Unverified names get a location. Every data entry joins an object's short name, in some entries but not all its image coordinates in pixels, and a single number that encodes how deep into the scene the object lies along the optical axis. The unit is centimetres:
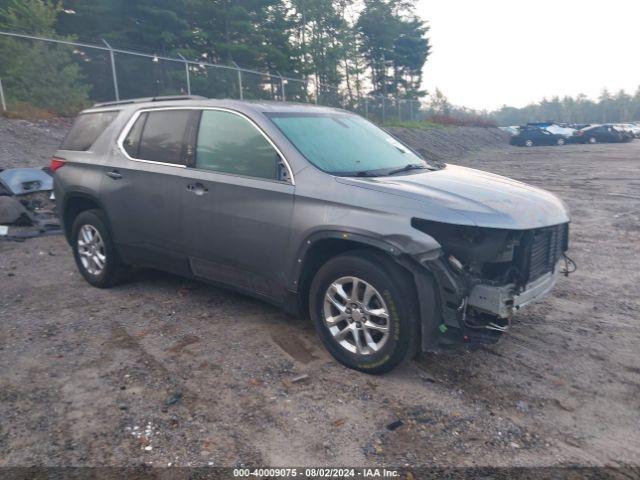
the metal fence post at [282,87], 2452
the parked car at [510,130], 4812
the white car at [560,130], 3966
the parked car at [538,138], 3947
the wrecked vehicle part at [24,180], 894
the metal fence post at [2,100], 1352
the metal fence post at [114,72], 1656
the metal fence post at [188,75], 1908
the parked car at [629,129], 3972
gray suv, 345
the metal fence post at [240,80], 2148
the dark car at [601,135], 3862
